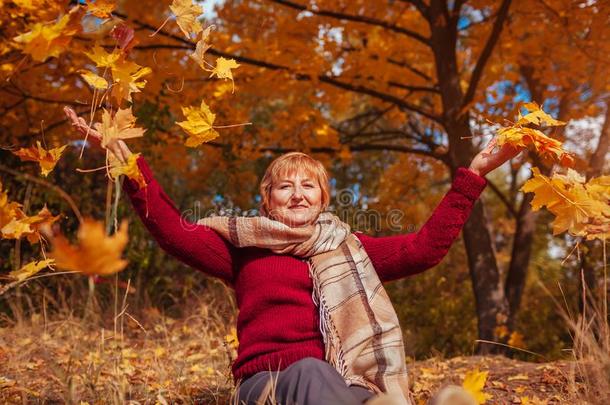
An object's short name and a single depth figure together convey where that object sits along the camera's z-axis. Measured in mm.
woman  2121
